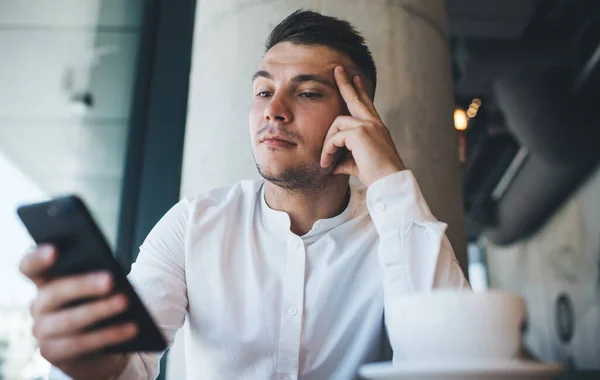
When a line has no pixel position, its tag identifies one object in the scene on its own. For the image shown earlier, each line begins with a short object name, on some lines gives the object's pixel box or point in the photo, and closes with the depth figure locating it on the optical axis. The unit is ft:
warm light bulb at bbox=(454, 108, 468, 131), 17.08
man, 3.90
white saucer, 1.82
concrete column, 5.83
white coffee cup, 2.12
